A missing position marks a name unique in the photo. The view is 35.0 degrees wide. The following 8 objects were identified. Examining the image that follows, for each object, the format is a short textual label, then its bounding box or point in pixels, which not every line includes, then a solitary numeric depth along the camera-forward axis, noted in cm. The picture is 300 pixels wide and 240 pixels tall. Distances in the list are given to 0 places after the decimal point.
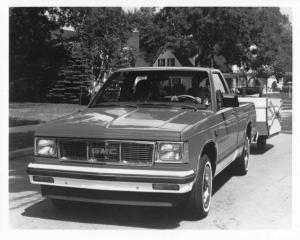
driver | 650
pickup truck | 488
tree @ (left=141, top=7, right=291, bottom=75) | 4538
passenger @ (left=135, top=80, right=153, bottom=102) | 652
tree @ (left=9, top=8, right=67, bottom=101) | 3384
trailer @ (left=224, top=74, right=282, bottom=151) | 1055
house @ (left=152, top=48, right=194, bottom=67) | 6153
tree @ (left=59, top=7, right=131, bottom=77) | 3784
